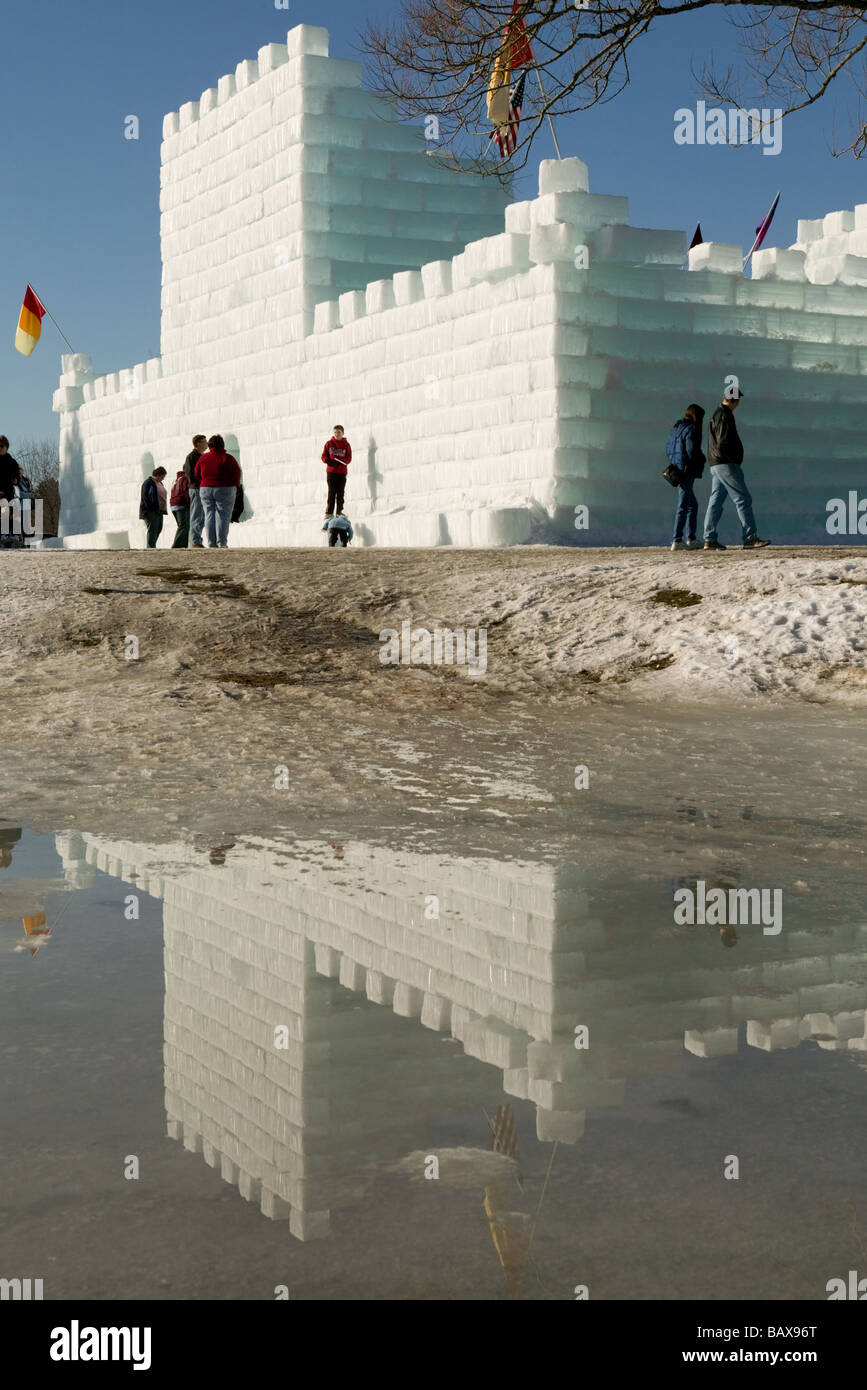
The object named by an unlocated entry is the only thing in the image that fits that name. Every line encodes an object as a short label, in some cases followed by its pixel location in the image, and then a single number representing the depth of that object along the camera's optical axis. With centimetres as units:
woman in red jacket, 1903
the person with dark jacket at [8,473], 1942
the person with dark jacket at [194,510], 2269
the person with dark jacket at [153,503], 2419
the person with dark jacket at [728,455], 1520
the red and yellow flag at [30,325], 3703
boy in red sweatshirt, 2303
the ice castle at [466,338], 2108
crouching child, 2253
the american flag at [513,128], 1814
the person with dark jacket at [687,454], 1666
